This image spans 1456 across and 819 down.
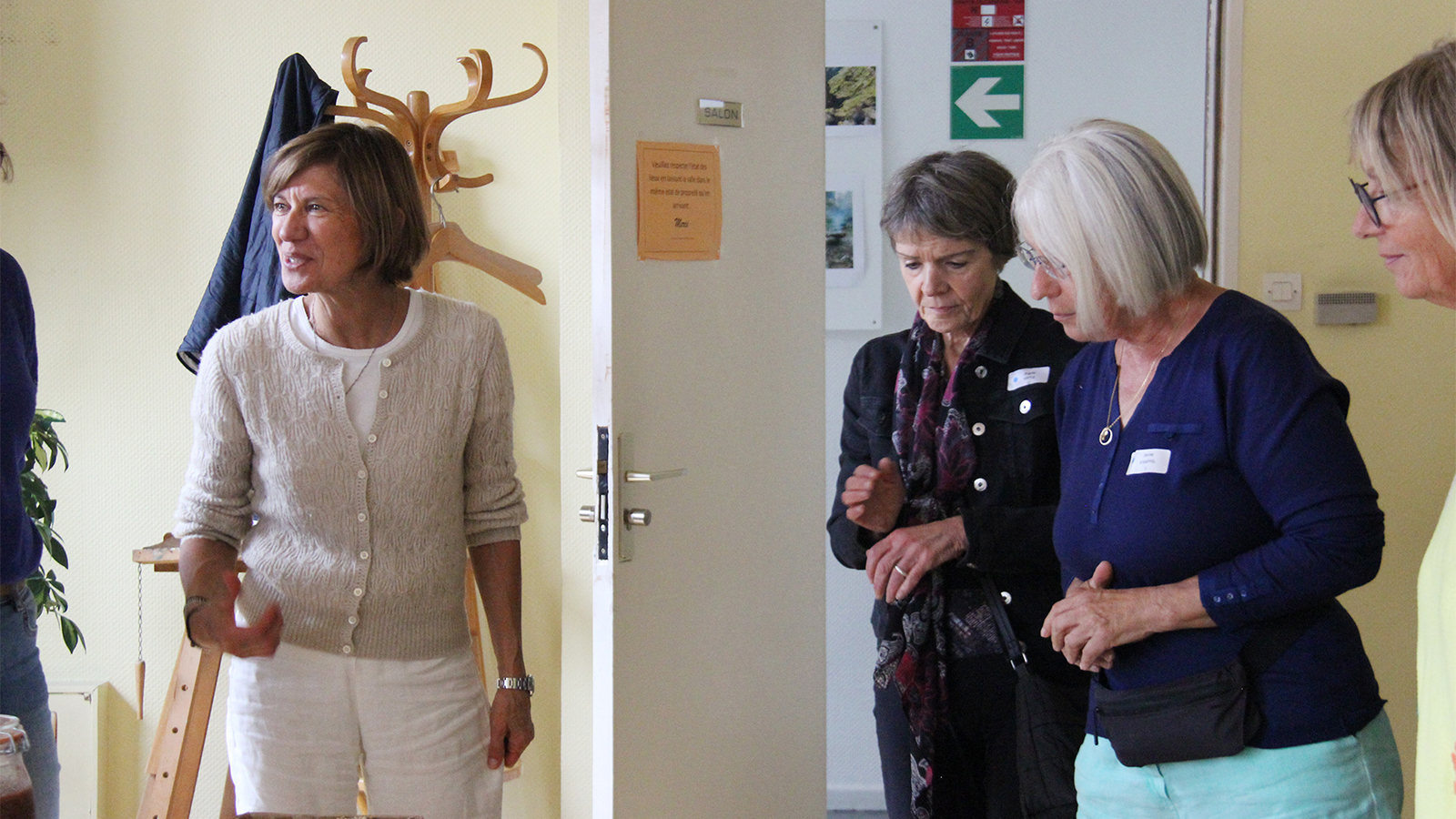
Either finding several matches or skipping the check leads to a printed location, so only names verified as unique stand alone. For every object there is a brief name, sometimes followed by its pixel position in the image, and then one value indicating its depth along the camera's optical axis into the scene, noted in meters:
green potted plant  2.47
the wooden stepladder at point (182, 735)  2.12
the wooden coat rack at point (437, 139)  2.51
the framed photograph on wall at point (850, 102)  3.14
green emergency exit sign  3.09
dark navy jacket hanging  2.31
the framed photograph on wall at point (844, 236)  3.18
